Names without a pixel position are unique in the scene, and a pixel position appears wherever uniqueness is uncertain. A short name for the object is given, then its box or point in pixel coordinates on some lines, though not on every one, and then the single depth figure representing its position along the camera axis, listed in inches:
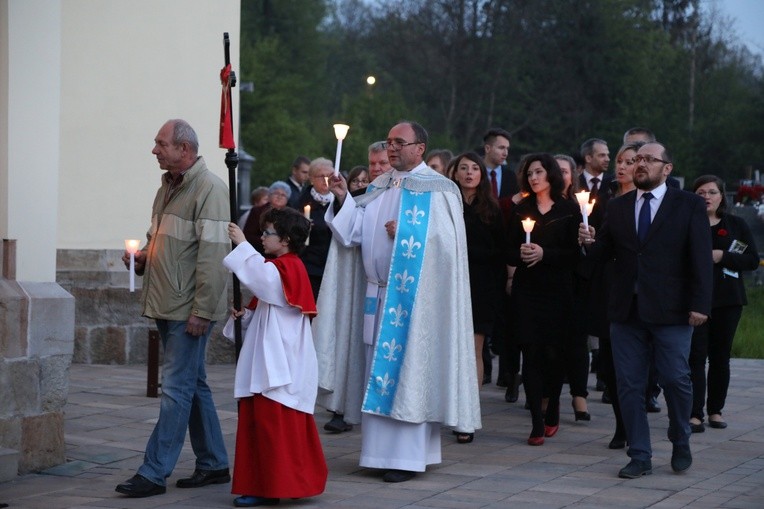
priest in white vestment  472.6
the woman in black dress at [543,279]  541.7
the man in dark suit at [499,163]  699.1
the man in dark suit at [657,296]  466.6
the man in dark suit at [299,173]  933.2
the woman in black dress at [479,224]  581.3
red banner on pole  419.4
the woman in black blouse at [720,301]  568.4
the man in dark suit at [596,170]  687.6
